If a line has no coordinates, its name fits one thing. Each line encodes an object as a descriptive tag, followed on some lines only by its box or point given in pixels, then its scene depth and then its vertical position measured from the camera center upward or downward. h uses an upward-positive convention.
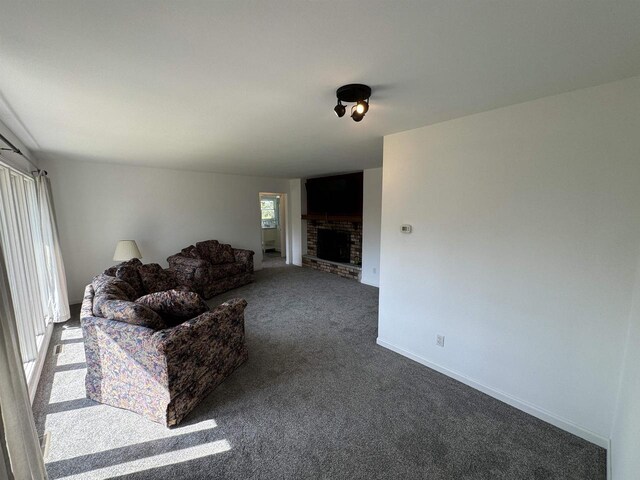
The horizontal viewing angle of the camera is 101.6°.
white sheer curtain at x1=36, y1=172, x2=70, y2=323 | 3.52 -0.64
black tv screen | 5.94 +0.41
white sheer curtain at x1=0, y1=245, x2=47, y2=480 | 1.03 -0.82
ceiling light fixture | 1.68 +0.76
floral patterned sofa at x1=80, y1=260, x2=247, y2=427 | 1.98 -1.11
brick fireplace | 6.23 -0.91
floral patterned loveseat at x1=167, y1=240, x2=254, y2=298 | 4.66 -1.05
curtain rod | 2.14 +0.59
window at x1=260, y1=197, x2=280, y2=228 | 9.42 -0.02
